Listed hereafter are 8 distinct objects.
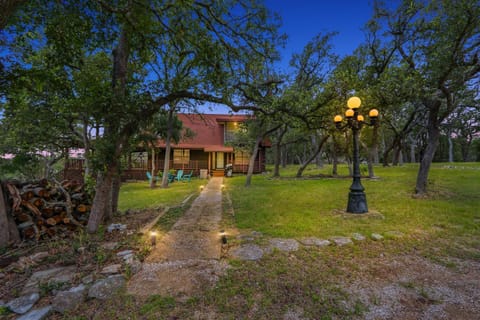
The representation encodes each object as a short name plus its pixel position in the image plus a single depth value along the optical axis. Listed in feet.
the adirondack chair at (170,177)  48.37
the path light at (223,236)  11.42
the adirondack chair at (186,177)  48.65
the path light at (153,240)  10.93
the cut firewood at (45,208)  11.82
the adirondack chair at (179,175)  49.38
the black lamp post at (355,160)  16.56
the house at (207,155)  55.16
